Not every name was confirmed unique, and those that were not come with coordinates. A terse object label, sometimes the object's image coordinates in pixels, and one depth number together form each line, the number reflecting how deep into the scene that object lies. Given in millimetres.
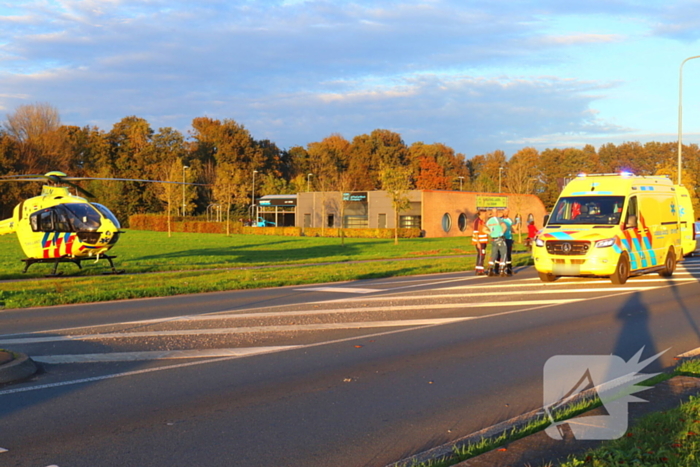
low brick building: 58906
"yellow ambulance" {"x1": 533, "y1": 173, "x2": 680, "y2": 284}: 15734
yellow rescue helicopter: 19953
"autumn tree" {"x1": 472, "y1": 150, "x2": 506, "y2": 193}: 94644
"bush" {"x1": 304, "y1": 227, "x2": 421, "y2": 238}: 55594
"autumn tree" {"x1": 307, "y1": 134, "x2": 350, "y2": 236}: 102500
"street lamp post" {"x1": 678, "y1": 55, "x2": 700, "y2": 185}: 35906
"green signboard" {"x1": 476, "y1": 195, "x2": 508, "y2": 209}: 52712
